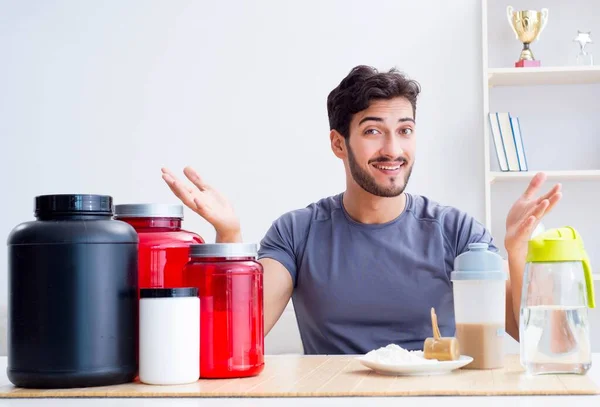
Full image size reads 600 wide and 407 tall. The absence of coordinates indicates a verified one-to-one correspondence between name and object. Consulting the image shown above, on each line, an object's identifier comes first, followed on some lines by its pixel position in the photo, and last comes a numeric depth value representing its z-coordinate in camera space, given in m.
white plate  2.13
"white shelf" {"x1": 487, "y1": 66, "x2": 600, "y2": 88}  4.81
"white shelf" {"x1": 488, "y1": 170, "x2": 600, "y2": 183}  4.80
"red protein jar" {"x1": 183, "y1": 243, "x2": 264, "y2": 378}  2.08
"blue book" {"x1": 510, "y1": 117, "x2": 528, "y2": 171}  4.93
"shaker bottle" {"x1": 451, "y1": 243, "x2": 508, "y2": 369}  2.24
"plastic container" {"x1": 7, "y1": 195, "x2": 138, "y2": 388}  2.00
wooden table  1.95
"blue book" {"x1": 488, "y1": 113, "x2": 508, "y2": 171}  4.93
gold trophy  4.94
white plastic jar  2.04
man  3.20
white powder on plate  2.16
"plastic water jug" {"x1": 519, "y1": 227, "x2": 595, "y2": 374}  2.15
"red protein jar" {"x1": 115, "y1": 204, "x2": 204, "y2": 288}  2.18
